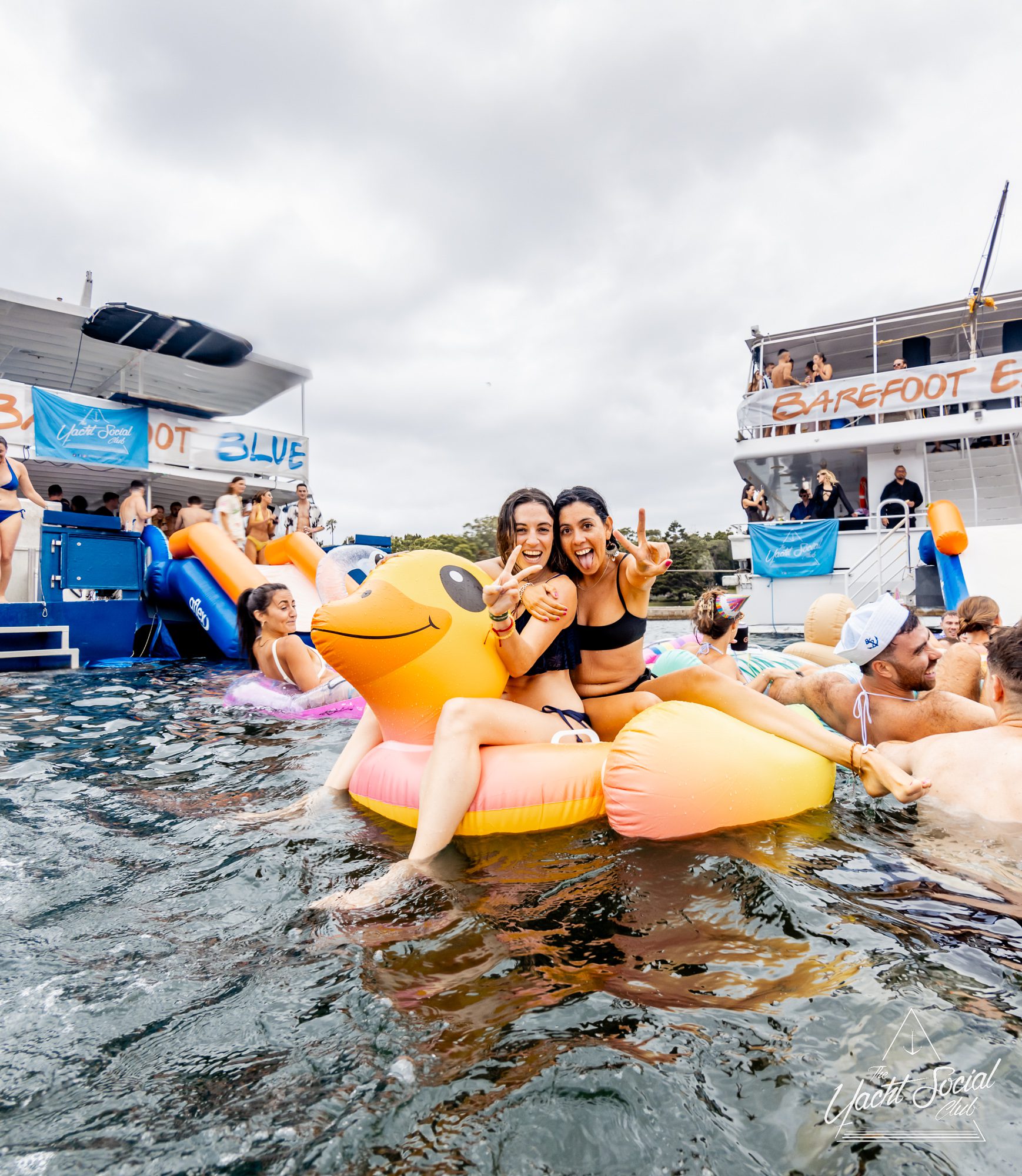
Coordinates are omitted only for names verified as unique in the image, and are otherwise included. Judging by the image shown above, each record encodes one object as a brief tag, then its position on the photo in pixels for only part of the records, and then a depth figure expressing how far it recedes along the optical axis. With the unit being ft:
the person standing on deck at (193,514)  33.88
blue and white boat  25.04
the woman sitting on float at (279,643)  18.86
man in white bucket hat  10.30
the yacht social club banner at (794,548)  40.81
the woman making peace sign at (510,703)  8.61
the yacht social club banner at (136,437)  32.94
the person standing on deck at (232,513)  35.58
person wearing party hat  16.96
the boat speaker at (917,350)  49.44
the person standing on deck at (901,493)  41.47
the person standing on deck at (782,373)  47.98
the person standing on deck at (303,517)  41.57
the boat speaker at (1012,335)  47.01
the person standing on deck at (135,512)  32.48
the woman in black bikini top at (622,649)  10.42
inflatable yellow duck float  8.76
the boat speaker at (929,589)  37.70
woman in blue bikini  23.88
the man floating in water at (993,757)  8.06
